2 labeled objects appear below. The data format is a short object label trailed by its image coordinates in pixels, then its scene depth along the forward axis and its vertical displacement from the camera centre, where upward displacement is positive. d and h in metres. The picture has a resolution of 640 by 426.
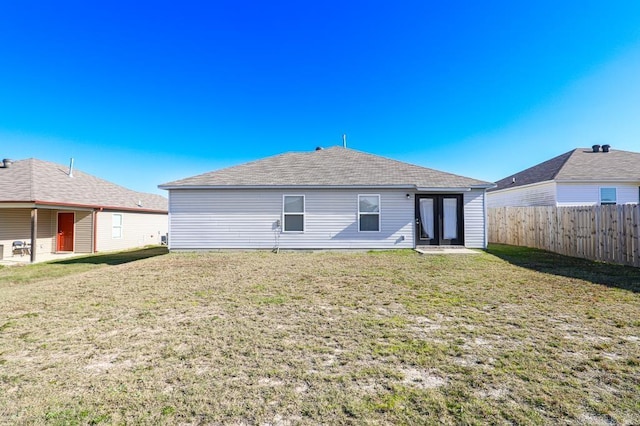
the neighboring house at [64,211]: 12.60 +0.53
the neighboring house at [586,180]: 15.31 +2.12
